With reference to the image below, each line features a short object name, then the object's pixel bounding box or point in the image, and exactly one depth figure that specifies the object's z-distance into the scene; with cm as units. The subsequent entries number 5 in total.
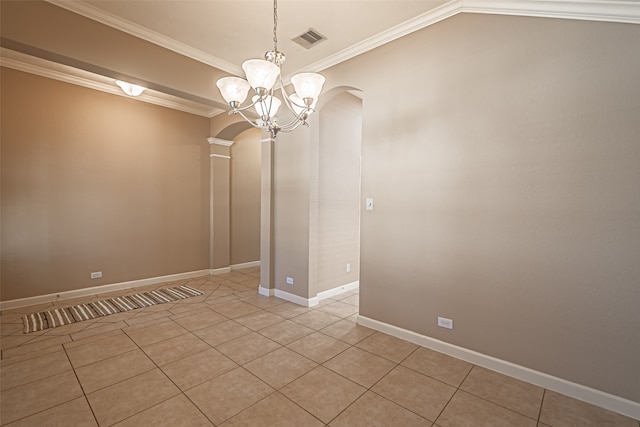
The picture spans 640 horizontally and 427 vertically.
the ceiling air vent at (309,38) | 297
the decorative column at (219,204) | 571
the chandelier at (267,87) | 202
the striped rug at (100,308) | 330
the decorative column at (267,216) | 426
